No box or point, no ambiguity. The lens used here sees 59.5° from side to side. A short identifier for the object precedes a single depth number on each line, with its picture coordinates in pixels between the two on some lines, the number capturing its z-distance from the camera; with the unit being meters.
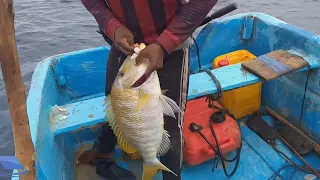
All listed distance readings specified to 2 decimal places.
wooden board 2.69
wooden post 1.17
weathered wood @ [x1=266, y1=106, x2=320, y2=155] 2.98
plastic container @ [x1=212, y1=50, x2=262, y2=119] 3.33
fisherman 1.91
